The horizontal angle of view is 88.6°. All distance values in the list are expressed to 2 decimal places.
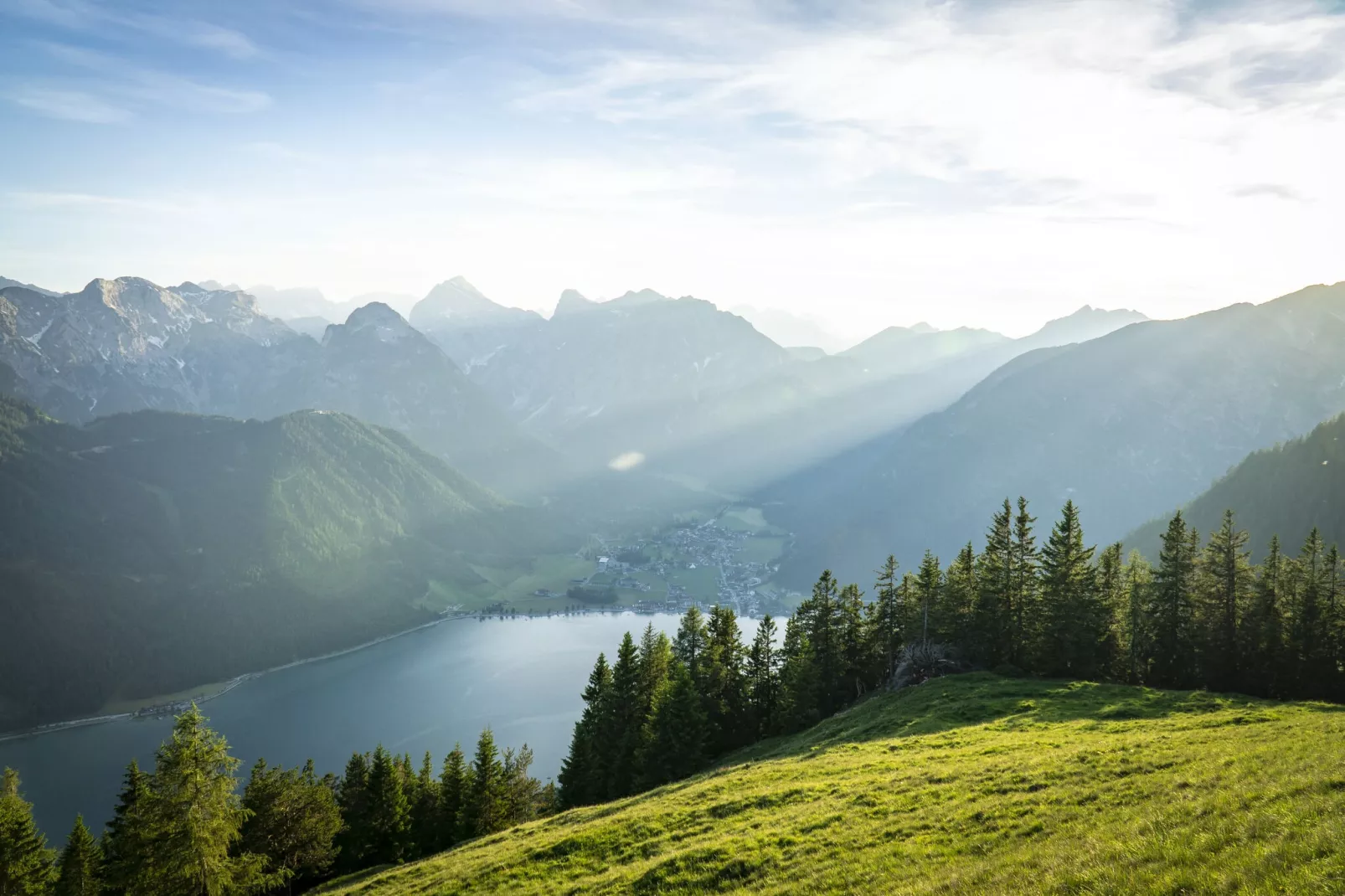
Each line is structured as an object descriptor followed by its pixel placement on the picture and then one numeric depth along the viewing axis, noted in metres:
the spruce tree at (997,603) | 69.81
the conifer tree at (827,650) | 77.62
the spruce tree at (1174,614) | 66.50
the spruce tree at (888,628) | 76.94
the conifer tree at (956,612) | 71.81
